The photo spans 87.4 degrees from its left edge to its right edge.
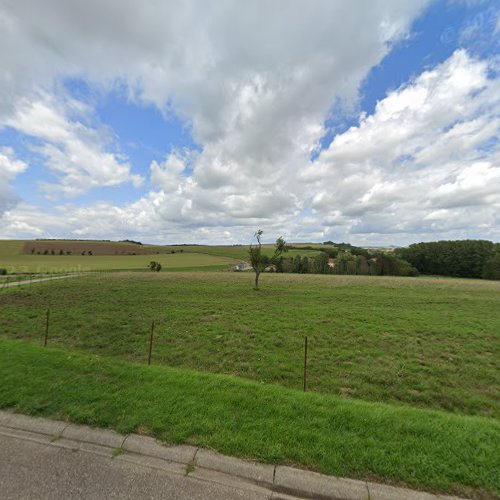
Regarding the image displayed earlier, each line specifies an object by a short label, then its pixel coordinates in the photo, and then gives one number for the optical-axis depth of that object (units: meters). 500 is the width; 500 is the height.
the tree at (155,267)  60.33
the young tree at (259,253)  29.73
